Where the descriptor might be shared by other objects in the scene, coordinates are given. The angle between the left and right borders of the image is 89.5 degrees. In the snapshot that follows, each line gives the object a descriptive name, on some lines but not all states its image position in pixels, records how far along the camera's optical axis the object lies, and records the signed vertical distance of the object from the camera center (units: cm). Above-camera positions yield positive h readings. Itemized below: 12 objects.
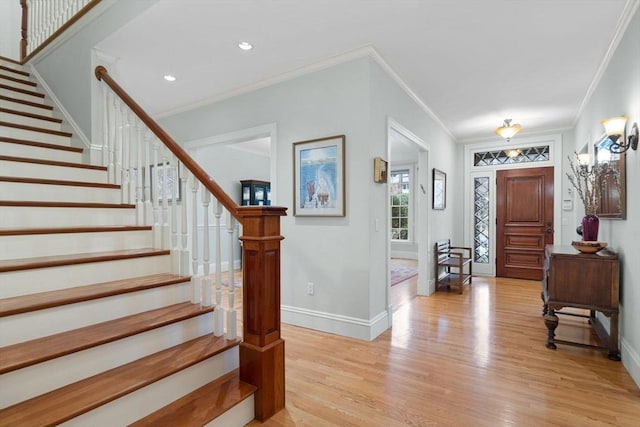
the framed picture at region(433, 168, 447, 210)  483 +31
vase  287 -17
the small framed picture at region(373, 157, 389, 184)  297 +37
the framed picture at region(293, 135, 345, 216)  305 +32
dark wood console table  256 -64
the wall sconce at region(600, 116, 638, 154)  234 +58
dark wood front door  551 -20
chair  484 -87
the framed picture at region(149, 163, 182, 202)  222 +23
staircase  136 -60
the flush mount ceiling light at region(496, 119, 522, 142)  446 +109
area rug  576 -126
